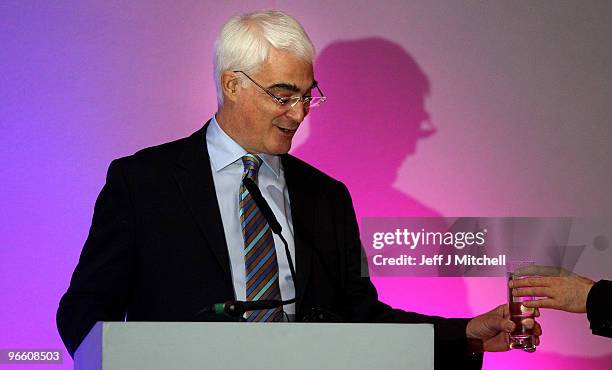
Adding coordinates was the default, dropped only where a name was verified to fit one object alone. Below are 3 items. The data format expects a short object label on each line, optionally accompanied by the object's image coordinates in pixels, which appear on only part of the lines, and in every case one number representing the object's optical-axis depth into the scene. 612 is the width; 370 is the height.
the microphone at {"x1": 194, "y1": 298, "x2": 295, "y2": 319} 4.17
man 5.69
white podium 3.74
